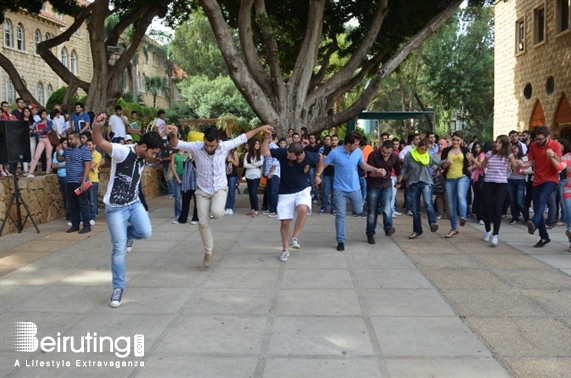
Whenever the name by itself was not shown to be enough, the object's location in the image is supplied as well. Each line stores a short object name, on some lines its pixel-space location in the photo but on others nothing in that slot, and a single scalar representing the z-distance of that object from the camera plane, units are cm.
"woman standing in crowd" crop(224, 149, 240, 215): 1288
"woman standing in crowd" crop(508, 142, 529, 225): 1151
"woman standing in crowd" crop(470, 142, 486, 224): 1198
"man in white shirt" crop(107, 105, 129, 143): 1608
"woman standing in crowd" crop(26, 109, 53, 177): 1396
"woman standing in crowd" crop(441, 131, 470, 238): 1020
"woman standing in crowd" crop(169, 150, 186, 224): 1231
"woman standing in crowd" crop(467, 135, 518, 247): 919
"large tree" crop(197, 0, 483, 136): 1641
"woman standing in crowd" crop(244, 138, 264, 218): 1349
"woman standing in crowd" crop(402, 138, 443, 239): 1005
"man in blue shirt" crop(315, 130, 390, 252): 917
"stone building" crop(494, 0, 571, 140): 2242
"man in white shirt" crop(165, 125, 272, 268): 765
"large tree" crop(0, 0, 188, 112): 1838
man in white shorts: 838
